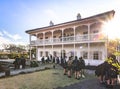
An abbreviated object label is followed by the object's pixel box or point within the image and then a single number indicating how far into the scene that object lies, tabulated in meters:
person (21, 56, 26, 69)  9.97
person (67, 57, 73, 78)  6.81
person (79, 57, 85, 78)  6.71
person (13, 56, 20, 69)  9.70
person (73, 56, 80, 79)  6.55
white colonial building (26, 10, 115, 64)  11.01
